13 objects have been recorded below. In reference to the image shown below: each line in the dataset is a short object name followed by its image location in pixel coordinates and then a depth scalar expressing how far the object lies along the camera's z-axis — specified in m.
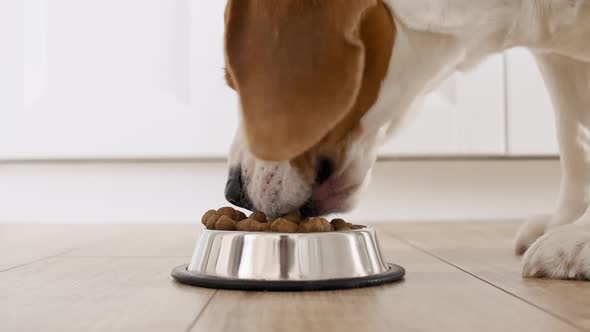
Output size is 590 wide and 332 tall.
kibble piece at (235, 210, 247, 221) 1.13
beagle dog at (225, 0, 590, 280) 0.99
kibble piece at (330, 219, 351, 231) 1.08
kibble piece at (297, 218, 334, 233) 1.02
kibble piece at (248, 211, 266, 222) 1.10
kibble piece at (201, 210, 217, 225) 1.13
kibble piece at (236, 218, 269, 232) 1.04
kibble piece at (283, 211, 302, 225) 1.12
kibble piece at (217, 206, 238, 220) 1.13
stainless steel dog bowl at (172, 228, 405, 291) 0.96
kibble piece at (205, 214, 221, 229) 1.10
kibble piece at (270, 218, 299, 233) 1.01
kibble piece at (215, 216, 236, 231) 1.07
